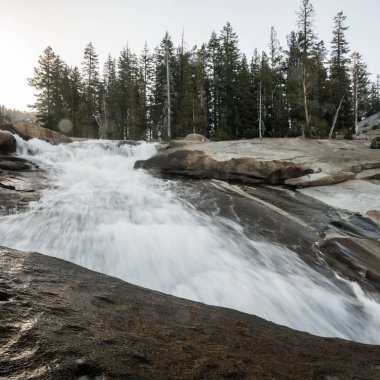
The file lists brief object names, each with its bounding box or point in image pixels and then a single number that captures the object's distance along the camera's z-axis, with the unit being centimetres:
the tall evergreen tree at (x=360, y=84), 5222
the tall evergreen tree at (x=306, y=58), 3080
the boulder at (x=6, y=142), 1414
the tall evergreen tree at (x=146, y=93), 5059
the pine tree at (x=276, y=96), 4409
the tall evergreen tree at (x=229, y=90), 4462
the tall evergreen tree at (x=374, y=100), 6180
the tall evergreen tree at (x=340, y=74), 3794
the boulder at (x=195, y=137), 2607
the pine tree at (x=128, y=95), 4919
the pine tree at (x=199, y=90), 4150
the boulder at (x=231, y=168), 1258
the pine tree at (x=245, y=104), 4434
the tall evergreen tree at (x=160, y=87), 4386
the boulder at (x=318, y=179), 1205
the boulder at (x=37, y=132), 2039
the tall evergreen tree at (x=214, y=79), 4806
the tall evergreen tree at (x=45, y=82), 4959
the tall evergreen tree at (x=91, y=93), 5147
